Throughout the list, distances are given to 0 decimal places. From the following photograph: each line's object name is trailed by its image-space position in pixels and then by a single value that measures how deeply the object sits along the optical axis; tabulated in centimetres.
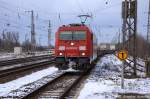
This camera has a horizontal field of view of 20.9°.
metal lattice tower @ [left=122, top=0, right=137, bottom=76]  2370
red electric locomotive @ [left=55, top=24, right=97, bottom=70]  2594
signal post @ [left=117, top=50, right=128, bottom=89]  1747
